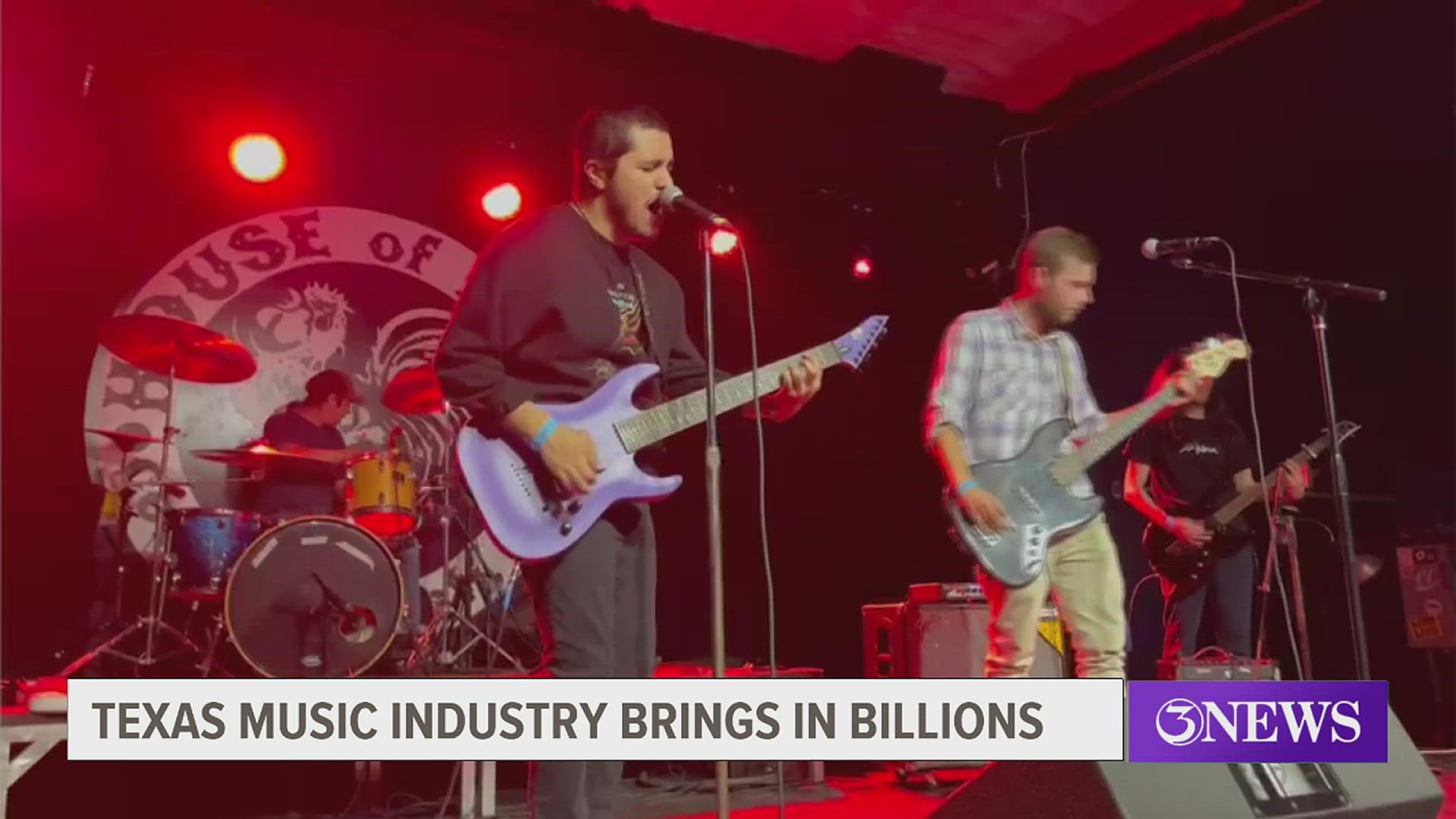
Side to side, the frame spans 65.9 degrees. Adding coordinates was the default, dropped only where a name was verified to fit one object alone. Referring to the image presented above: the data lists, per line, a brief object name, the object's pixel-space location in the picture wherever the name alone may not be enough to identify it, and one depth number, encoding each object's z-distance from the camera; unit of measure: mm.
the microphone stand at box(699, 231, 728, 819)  2205
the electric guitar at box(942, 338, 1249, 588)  3250
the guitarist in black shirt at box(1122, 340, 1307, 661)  4844
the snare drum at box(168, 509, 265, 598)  4758
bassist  3174
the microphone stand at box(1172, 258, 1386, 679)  3395
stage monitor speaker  2160
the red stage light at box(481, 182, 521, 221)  5703
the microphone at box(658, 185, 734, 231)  2338
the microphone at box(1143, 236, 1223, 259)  3643
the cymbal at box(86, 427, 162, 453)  4755
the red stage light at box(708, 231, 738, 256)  5832
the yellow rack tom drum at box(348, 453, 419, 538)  4930
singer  2252
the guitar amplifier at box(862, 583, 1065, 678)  4633
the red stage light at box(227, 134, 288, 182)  5285
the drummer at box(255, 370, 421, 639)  5148
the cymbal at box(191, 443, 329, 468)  4887
